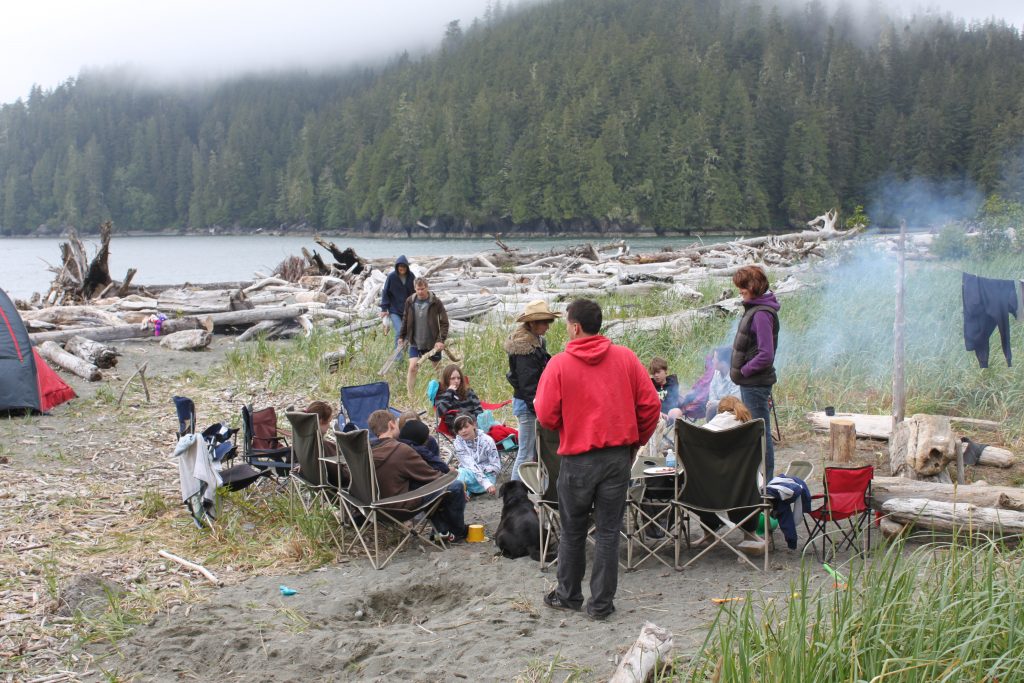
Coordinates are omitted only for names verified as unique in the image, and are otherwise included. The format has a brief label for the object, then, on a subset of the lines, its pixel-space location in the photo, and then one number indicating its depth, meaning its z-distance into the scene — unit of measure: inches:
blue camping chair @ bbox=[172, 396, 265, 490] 257.1
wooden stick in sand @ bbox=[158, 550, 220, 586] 207.6
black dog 215.6
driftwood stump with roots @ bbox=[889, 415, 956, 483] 241.4
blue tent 348.5
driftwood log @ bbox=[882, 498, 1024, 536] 187.2
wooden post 279.7
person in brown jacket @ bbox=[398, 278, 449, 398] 381.4
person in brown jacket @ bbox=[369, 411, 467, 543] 224.2
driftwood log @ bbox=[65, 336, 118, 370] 469.4
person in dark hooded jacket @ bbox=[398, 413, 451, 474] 249.3
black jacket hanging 281.6
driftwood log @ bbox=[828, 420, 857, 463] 261.4
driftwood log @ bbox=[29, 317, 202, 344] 525.3
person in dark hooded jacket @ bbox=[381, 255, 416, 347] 419.5
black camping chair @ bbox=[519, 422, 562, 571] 203.8
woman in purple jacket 228.5
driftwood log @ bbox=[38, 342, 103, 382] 437.1
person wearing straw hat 250.7
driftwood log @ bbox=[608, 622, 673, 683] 132.9
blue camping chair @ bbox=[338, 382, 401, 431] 303.7
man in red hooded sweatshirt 167.3
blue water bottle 259.8
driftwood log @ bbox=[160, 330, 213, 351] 548.4
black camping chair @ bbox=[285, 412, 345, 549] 235.0
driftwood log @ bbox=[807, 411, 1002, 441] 293.1
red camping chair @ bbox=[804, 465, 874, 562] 197.6
